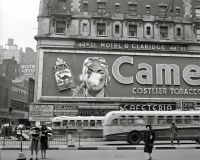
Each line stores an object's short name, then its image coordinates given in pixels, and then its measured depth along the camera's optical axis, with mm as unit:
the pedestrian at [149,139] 15086
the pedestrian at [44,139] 15610
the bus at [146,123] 25047
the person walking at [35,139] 15311
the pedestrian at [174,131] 23764
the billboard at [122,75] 38938
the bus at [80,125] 31688
